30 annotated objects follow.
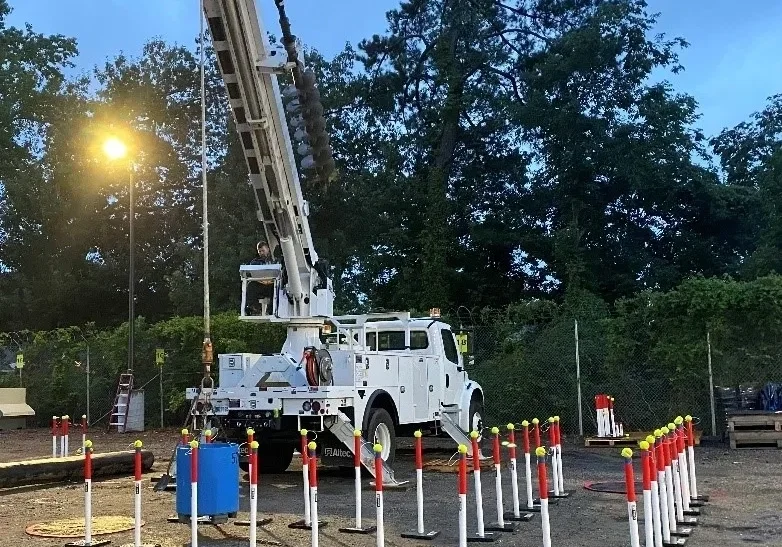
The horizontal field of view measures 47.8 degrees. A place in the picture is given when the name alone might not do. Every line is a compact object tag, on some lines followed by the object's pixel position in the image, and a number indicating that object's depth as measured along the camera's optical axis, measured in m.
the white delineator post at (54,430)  15.31
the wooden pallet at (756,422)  16.56
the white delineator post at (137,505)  7.88
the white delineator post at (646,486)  6.62
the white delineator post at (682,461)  9.16
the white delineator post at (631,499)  6.19
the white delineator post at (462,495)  7.32
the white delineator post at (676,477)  8.76
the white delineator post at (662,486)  7.67
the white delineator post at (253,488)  7.63
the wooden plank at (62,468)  12.94
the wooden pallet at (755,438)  16.48
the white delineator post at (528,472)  9.82
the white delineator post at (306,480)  8.39
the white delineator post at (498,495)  9.02
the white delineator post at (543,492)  6.74
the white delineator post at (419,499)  8.58
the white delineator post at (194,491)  7.50
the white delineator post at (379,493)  7.59
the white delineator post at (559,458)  10.59
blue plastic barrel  8.46
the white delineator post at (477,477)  8.33
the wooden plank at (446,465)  14.42
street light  22.98
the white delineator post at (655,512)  7.25
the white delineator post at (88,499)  8.48
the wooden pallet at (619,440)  17.42
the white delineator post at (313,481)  7.61
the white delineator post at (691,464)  9.80
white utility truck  12.11
